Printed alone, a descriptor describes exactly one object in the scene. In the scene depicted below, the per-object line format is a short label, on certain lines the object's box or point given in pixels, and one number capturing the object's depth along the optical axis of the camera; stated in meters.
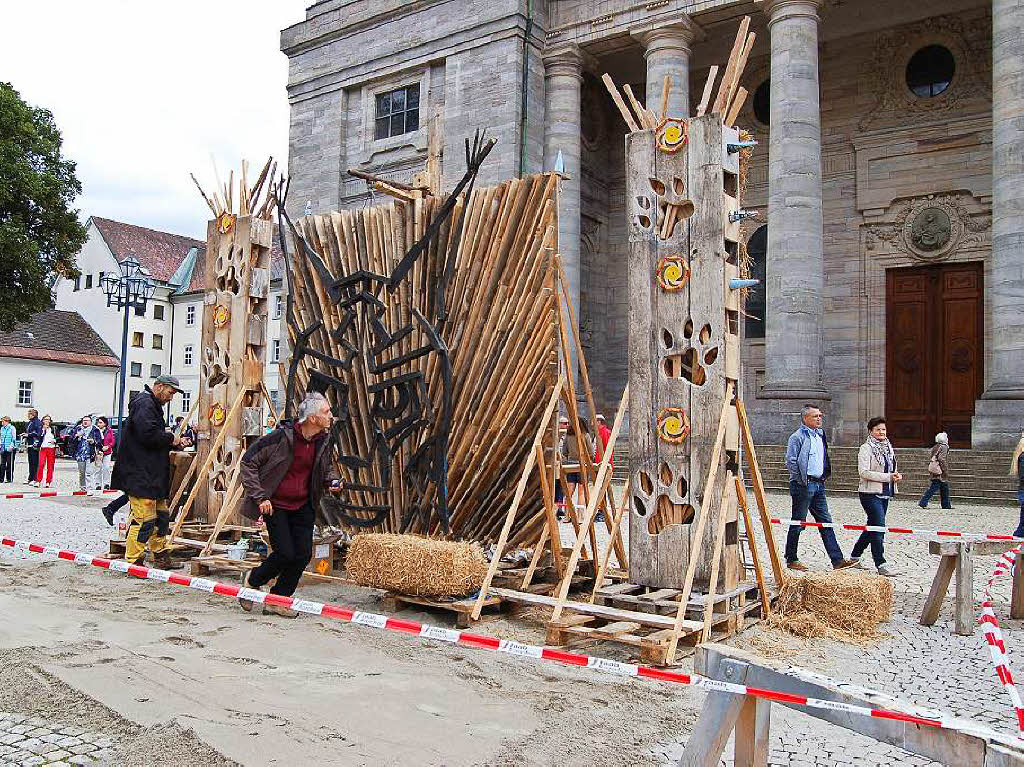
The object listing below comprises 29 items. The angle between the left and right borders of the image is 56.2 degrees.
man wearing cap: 8.45
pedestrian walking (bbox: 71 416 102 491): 19.64
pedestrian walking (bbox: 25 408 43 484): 21.59
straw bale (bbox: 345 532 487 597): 7.01
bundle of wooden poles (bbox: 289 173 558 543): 7.75
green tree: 27.72
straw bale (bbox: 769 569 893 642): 6.66
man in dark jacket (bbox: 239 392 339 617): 6.90
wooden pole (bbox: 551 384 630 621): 6.61
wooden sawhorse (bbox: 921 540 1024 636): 6.90
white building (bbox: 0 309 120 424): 43.91
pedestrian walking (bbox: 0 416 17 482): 21.09
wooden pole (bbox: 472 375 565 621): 6.90
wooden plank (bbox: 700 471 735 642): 6.05
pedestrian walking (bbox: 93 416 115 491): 19.07
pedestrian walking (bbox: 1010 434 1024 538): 11.55
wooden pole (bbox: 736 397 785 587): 6.80
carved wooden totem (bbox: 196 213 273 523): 10.19
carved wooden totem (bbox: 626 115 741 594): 6.77
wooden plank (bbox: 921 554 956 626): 7.18
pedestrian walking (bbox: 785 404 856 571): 9.78
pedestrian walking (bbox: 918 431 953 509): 15.19
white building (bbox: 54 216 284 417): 51.78
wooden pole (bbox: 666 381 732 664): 5.95
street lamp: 20.14
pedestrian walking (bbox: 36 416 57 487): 20.05
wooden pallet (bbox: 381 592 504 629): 6.84
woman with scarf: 9.63
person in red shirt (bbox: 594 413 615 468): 15.40
